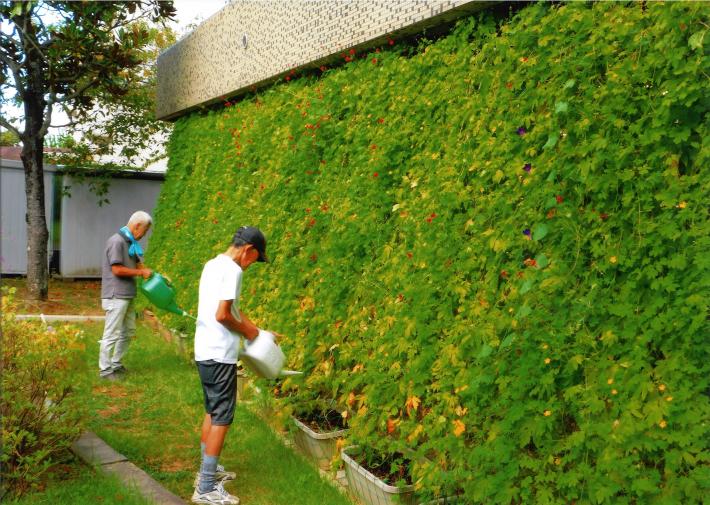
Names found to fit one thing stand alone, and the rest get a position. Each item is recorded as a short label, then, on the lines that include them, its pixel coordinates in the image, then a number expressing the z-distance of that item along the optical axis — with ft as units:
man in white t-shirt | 14.97
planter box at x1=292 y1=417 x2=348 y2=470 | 17.52
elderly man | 25.03
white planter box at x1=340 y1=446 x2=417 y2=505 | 14.25
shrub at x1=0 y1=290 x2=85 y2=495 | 14.75
